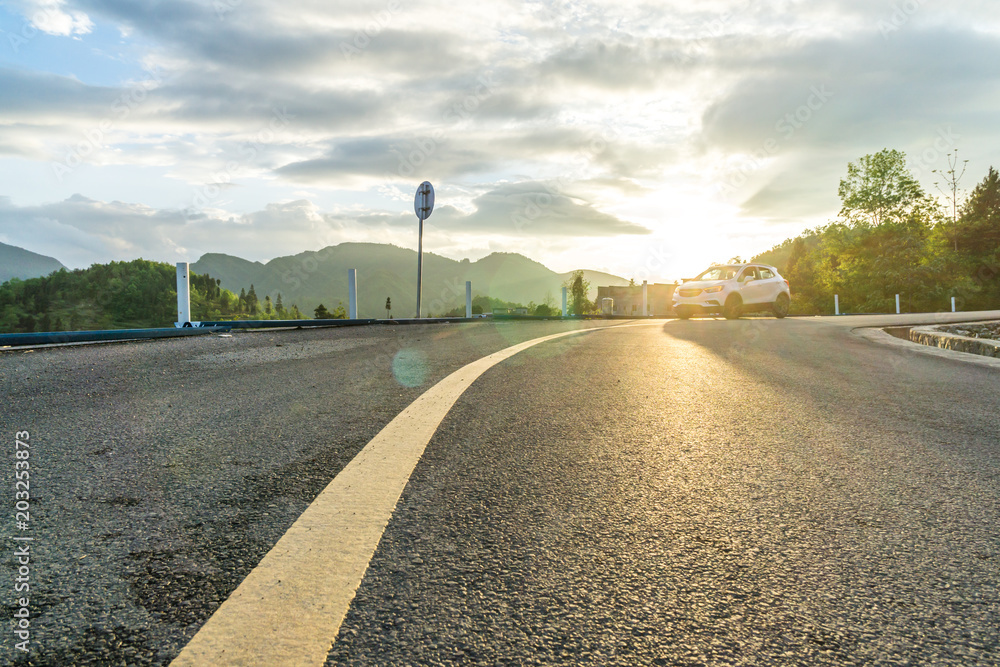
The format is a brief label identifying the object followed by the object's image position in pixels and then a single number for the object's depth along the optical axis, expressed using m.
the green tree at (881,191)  54.19
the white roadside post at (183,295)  8.74
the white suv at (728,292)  16.92
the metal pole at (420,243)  18.86
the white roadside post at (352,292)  14.51
